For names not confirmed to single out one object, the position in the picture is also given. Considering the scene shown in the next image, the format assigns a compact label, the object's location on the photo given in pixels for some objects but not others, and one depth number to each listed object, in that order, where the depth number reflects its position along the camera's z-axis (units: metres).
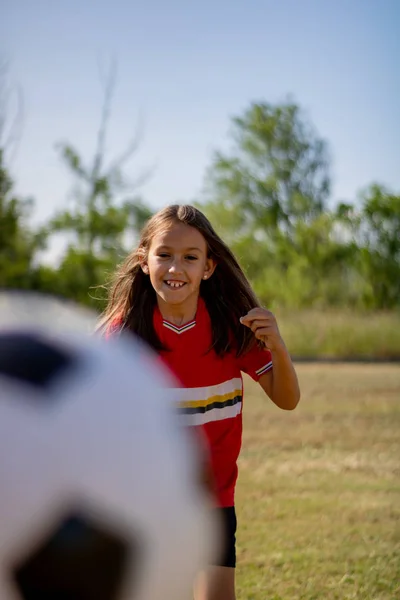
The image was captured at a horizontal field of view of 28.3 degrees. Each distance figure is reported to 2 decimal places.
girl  2.38
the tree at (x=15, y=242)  19.91
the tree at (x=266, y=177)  35.53
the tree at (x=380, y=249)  27.95
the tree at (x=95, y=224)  23.19
